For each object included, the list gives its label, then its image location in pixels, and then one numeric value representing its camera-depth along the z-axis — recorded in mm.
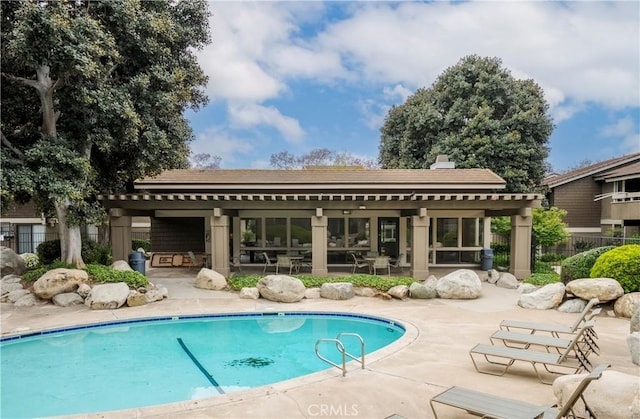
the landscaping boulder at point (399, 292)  11391
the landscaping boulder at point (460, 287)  11344
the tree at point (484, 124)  23906
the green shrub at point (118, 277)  11469
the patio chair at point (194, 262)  17000
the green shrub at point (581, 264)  10938
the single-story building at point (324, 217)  13859
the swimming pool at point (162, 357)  6023
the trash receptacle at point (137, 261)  13750
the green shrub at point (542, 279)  13138
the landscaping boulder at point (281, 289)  11305
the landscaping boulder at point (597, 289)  9281
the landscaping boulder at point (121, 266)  12414
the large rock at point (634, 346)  5824
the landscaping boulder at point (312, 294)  11727
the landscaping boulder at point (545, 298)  10008
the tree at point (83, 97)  9742
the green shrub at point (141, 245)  23156
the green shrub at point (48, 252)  13805
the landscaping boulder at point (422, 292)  11430
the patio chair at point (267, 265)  15128
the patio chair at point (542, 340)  6129
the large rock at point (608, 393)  3852
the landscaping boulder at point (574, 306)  9672
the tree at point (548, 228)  17781
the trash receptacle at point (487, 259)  15594
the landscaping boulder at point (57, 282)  10748
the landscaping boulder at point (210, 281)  12516
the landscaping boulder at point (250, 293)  11609
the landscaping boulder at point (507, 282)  12836
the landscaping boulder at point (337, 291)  11523
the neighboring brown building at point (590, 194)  23594
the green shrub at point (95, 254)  13641
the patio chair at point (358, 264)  15036
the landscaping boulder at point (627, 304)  8961
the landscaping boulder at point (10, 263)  13273
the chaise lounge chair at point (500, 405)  3639
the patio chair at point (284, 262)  14312
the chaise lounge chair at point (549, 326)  6711
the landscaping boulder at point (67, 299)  10633
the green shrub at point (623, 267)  9383
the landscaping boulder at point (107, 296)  10352
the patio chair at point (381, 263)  14141
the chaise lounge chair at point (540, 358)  5562
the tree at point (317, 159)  50031
